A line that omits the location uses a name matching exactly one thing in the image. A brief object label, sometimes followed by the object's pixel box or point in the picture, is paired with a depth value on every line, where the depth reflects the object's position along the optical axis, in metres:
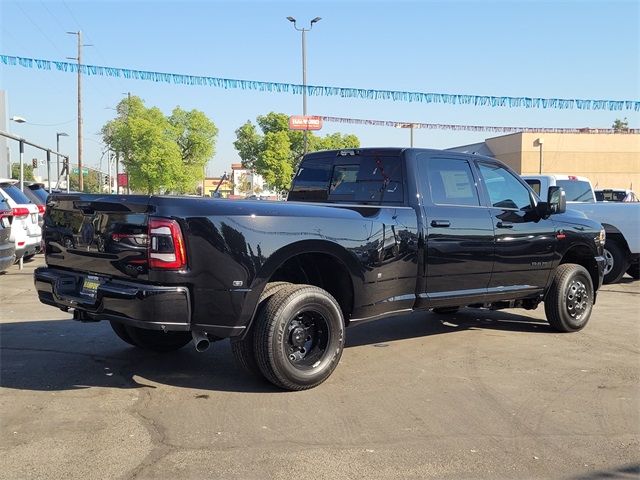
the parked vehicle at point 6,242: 7.85
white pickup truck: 10.95
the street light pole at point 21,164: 14.58
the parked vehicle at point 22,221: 10.86
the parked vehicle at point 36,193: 14.28
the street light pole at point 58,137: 44.70
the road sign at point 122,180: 67.80
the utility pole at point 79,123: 37.41
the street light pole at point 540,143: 57.52
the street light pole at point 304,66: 33.31
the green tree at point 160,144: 48.41
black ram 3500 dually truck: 4.26
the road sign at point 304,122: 30.67
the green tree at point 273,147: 51.56
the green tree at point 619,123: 105.21
